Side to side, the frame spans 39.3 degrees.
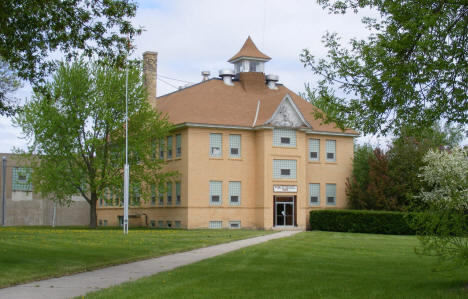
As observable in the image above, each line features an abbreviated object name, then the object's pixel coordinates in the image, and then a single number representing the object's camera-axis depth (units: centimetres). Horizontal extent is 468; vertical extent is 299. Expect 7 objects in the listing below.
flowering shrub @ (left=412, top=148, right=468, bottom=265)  1245
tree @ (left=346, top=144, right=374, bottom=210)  4854
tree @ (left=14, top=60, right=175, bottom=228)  4309
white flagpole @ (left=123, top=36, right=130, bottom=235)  3523
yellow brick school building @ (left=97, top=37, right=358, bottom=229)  4559
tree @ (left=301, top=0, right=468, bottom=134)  1450
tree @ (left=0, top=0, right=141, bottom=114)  1727
